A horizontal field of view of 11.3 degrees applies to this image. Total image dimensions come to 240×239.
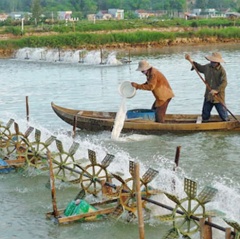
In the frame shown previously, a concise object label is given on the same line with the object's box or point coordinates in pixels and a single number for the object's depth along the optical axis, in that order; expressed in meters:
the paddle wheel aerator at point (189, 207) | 14.11
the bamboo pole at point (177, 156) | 18.27
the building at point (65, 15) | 180.17
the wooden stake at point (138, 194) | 13.43
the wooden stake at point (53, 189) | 16.78
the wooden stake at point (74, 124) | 27.81
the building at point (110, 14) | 190.05
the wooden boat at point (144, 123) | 26.97
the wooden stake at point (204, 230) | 13.51
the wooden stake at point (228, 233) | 12.67
